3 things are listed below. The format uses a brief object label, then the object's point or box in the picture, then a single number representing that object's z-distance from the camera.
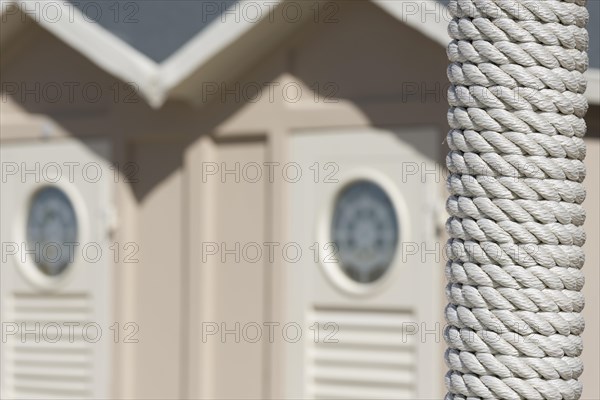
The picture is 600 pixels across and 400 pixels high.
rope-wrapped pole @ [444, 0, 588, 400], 4.71
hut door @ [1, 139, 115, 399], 12.26
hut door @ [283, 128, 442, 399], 10.21
